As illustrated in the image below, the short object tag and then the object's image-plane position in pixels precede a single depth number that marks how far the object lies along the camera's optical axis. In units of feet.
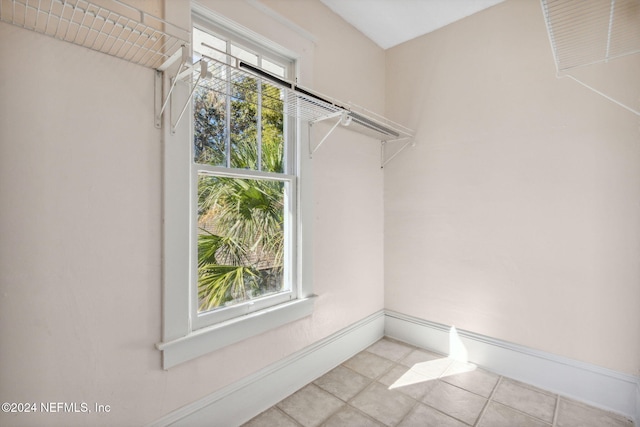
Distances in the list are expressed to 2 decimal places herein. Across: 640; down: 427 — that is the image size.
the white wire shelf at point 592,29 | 5.27
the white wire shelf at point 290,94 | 4.14
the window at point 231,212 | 4.39
